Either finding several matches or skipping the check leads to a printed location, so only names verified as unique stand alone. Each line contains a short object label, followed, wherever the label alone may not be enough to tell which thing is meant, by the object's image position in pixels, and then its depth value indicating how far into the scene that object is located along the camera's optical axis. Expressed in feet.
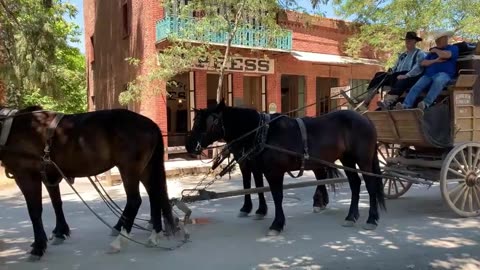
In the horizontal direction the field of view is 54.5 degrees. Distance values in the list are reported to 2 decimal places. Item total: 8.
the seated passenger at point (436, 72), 22.71
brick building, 56.54
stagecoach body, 22.67
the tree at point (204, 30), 41.16
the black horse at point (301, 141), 20.24
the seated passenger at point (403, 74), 24.14
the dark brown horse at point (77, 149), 17.52
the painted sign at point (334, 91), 38.57
